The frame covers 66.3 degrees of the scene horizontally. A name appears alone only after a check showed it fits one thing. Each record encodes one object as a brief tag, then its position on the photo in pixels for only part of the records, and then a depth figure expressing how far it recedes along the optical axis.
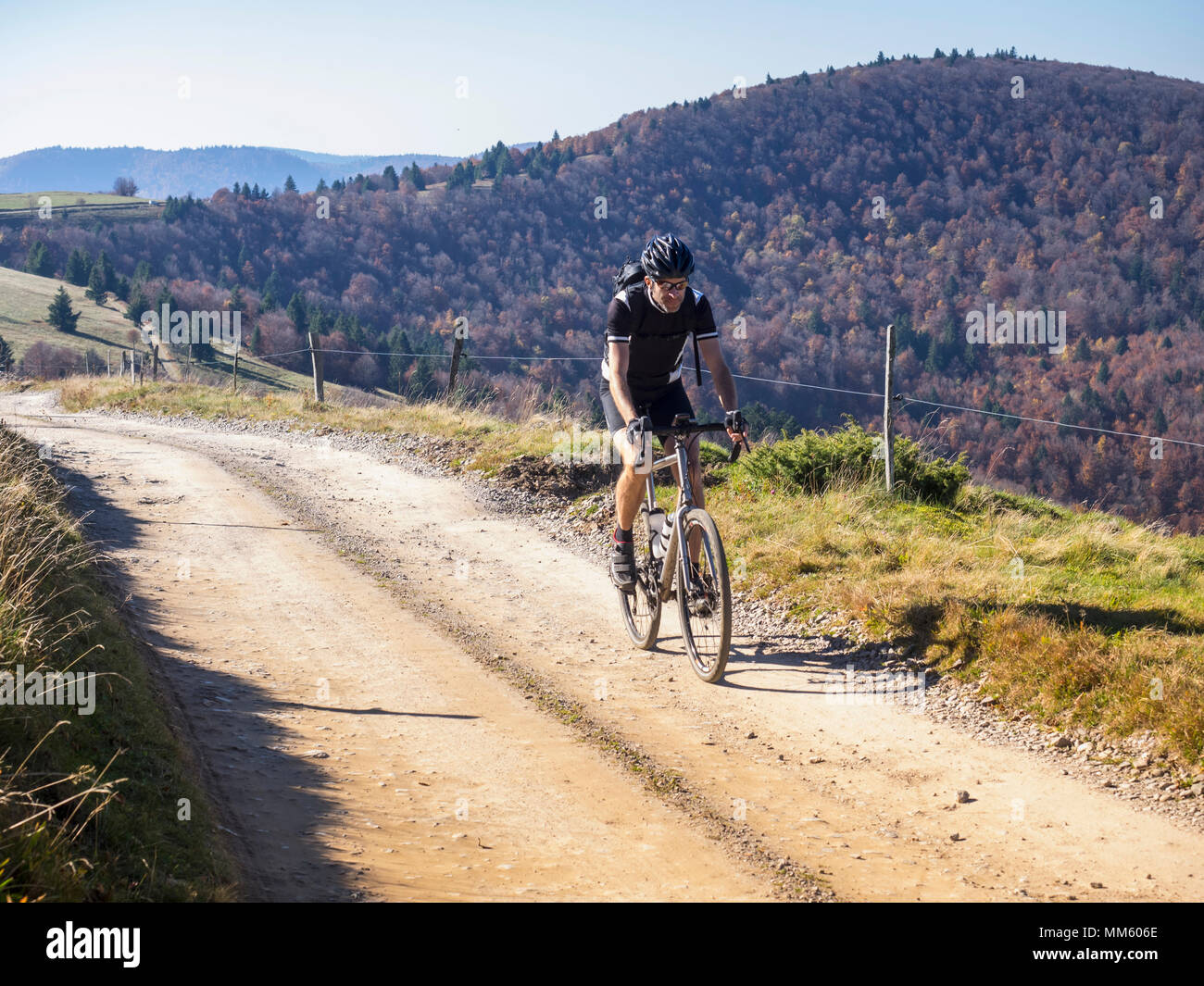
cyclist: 5.43
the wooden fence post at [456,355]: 18.88
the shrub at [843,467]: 10.17
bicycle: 5.35
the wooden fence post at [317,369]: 21.42
